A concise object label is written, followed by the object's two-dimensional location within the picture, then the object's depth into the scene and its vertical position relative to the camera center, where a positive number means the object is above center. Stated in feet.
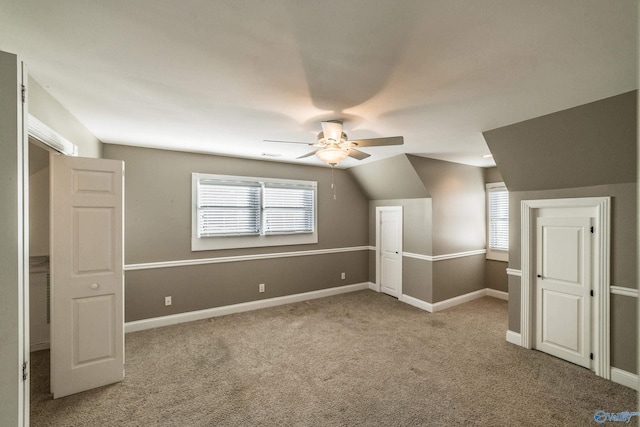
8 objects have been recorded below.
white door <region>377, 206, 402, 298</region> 17.15 -2.44
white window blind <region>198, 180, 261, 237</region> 13.82 +0.29
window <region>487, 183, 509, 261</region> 16.75 -0.53
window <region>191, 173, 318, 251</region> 13.79 +0.10
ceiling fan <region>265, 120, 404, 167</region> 8.05 +2.16
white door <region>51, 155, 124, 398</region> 7.85 -1.86
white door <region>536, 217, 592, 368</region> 9.64 -2.86
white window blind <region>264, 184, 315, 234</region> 15.64 +0.28
